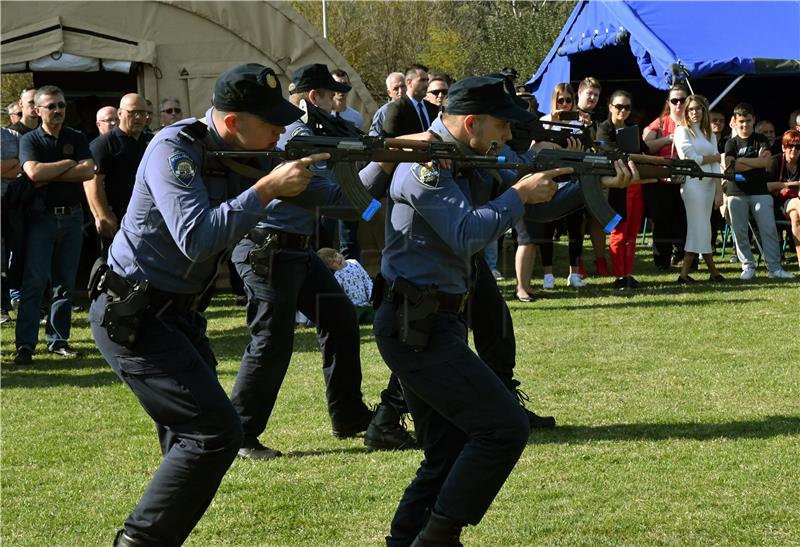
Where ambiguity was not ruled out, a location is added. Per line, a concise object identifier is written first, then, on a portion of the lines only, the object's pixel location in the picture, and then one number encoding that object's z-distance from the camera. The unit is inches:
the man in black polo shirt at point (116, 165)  432.5
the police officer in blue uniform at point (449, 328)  184.2
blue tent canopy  629.0
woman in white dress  520.4
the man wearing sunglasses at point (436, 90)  455.5
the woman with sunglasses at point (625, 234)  534.9
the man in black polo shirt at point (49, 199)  396.2
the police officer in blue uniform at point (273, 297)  267.4
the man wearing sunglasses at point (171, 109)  519.8
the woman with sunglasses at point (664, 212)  590.6
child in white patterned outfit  438.0
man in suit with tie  336.5
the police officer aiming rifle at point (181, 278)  174.9
